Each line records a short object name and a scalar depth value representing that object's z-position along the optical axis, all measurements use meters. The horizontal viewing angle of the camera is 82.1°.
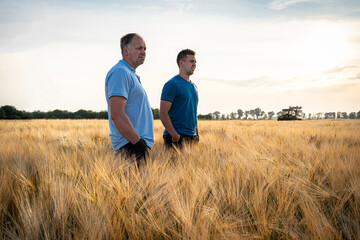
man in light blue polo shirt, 1.98
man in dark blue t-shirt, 3.23
